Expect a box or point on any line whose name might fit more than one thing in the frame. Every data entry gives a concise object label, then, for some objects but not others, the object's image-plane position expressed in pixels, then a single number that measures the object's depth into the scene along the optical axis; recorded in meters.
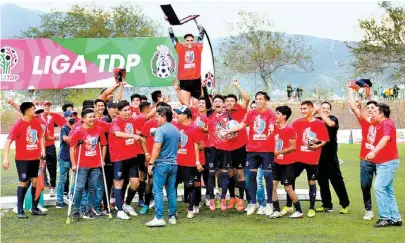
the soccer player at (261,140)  10.81
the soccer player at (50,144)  13.00
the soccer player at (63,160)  12.09
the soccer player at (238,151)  11.46
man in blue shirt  9.93
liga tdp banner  15.27
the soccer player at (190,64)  13.60
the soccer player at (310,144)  10.82
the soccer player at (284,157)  10.62
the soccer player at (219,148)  11.42
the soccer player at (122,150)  10.94
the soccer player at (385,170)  9.76
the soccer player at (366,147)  10.15
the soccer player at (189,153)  10.87
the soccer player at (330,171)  11.17
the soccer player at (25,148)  10.93
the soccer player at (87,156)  10.70
